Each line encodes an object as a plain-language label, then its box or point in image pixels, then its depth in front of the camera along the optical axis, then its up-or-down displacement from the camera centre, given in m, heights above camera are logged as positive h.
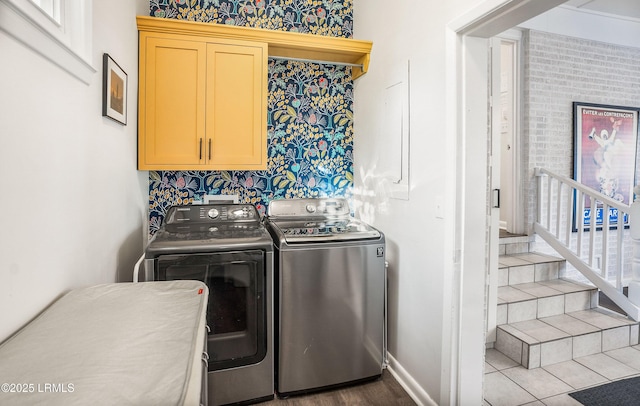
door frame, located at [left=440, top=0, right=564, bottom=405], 1.63 -0.07
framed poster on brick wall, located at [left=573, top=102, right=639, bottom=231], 3.63 +0.55
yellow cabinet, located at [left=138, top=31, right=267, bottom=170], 2.18 +0.64
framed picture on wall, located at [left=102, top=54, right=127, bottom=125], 1.54 +0.53
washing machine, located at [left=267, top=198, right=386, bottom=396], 1.98 -0.69
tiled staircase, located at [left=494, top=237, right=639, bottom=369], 2.45 -1.01
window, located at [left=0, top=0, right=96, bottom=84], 0.87 +0.51
